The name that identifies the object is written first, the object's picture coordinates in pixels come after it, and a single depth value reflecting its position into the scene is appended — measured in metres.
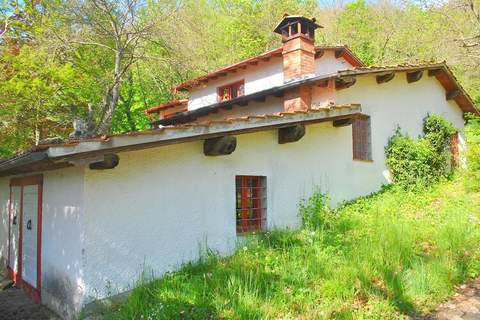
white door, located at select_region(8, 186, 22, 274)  7.78
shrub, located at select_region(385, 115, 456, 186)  11.15
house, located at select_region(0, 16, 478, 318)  5.19
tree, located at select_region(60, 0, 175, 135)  12.89
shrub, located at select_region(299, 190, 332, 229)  7.81
